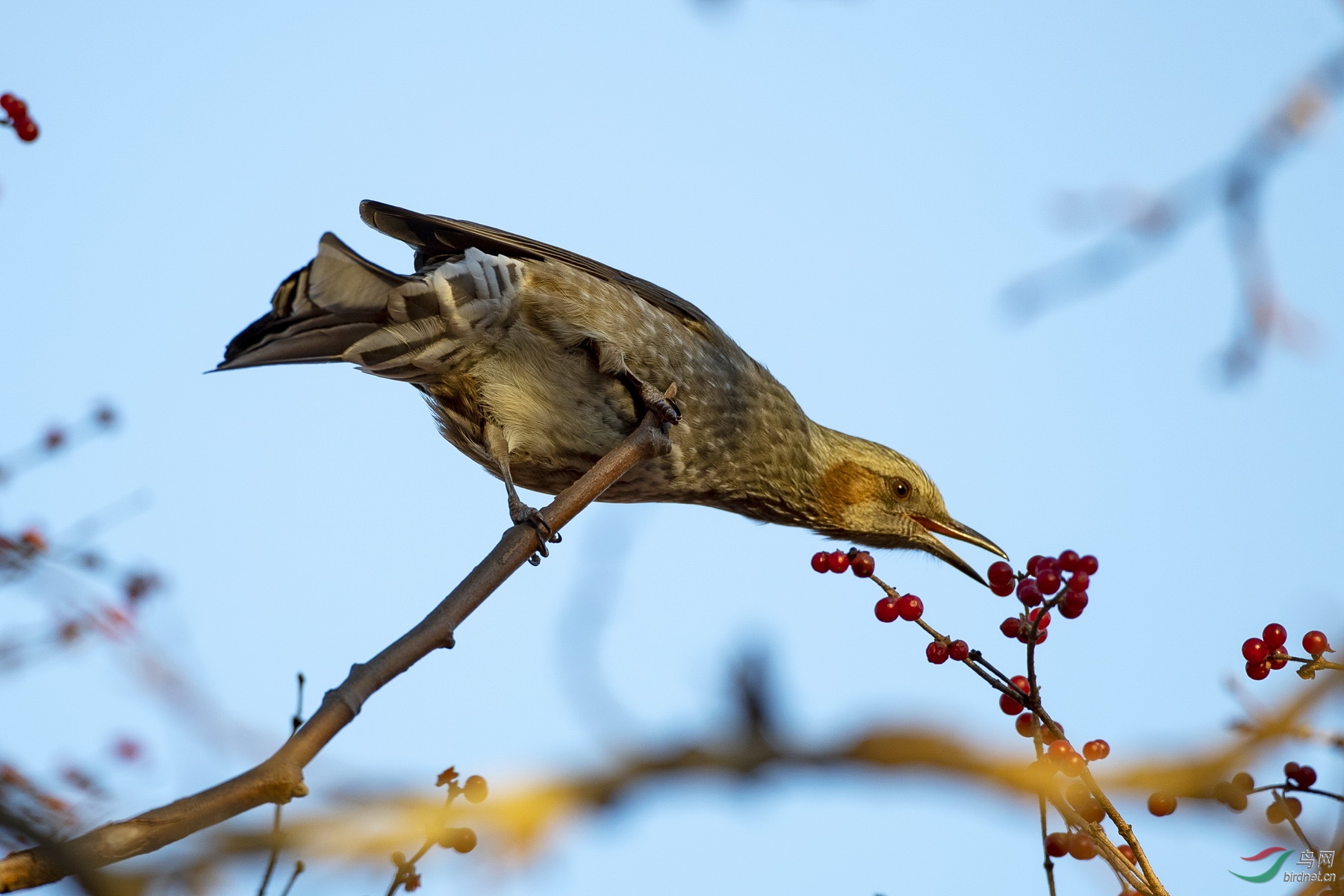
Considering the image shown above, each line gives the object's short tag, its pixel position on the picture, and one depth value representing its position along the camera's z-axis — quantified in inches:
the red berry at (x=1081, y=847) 177.8
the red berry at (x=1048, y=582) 200.1
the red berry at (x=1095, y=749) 184.5
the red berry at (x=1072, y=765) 148.4
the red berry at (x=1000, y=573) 239.8
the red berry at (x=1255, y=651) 190.7
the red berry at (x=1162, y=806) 157.6
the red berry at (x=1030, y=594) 199.8
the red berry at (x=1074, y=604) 201.9
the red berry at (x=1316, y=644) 182.9
